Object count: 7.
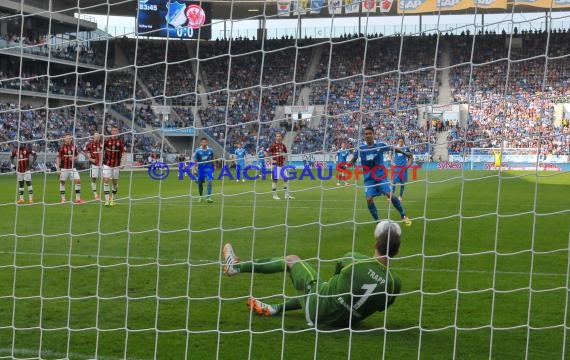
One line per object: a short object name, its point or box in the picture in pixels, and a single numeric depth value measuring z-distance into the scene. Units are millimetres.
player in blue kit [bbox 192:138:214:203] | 15016
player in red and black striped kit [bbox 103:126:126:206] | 13656
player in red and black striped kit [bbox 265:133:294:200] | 16266
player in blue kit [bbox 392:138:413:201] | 12066
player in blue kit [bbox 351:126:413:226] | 10328
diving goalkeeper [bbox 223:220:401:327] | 4777
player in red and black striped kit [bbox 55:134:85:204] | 14578
